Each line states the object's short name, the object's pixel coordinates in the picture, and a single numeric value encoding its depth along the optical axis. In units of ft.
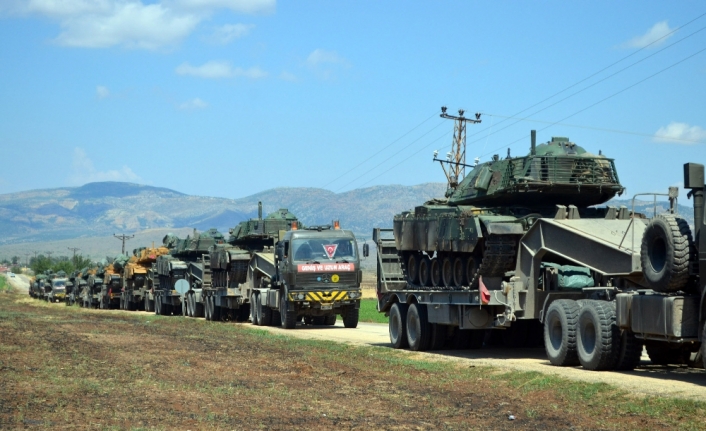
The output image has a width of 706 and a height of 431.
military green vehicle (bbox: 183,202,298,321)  127.03
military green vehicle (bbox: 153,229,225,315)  158.40
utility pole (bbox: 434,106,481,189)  163.95
